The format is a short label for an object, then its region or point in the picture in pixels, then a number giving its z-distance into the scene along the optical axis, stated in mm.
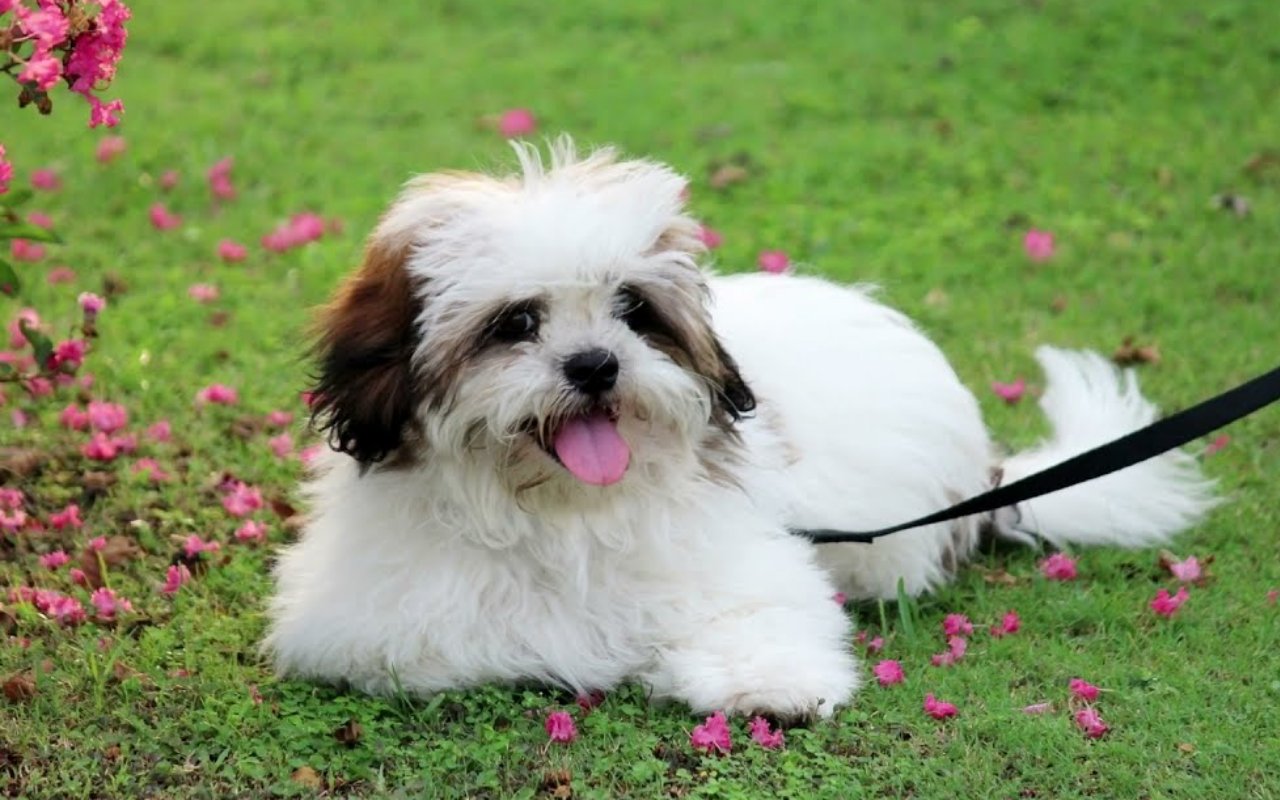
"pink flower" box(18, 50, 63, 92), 6328
